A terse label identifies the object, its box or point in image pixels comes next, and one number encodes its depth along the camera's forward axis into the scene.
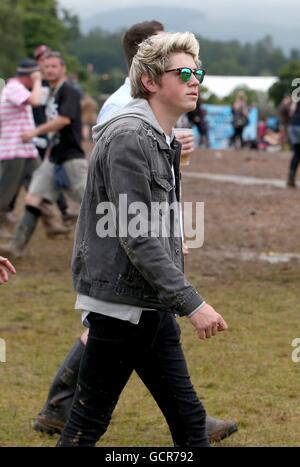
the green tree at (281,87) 93.00
